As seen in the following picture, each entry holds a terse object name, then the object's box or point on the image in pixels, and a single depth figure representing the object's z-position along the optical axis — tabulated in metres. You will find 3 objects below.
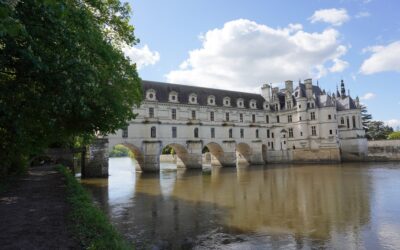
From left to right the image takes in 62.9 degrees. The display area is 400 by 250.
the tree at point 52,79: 7.15
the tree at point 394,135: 60.06
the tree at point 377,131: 67.12
